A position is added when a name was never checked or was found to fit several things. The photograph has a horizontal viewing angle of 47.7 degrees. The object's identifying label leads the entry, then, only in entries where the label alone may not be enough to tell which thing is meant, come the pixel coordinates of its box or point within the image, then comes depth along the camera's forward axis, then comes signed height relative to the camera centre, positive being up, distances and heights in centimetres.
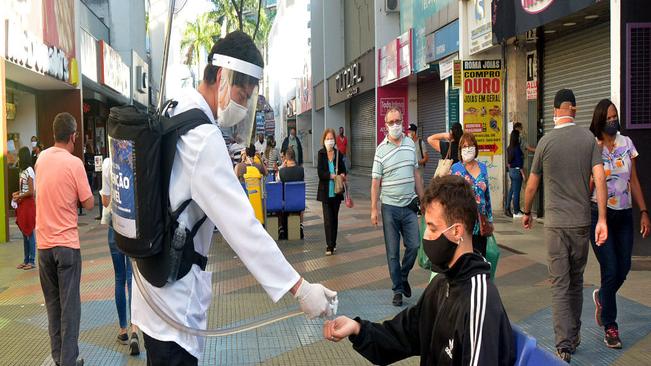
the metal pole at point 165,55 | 322 +49
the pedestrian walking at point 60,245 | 531 -57
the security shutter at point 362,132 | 3154 +136
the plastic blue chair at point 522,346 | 232 -61
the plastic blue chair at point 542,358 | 219 -61
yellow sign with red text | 1523 +122
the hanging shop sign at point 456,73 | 1527 +179
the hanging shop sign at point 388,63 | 2325 +323
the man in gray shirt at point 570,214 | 557 -43
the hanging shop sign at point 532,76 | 1428 +161
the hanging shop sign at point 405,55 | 2127 +315
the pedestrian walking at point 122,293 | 612 -112
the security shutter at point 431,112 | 2167 +148
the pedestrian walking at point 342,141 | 2708 +74
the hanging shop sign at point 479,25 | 1427 +270
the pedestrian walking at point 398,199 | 765 -40
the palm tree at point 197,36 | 6862 +1252
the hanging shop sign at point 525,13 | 1072 +233
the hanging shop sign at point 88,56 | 2228 +350
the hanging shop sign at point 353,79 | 2795 +351
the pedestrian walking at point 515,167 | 1422 -17
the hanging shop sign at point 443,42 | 1675 +284
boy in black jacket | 245 -54
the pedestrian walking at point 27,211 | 1037 -62
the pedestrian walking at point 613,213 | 592 -46
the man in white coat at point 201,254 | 277 -36
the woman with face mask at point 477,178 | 600 -17
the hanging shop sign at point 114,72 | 2577 +371
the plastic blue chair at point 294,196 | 1290 -60
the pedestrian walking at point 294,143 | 2125 +59
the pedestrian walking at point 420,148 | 1598 +27
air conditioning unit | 2456 +521
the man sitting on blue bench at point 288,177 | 1297 -26
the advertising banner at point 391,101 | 2531 +206
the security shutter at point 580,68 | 1173 +153
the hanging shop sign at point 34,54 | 1403 +244
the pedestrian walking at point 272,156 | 1877 +17
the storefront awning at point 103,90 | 2458 +286
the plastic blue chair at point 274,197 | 1288 -61
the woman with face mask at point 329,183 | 1120 -33
